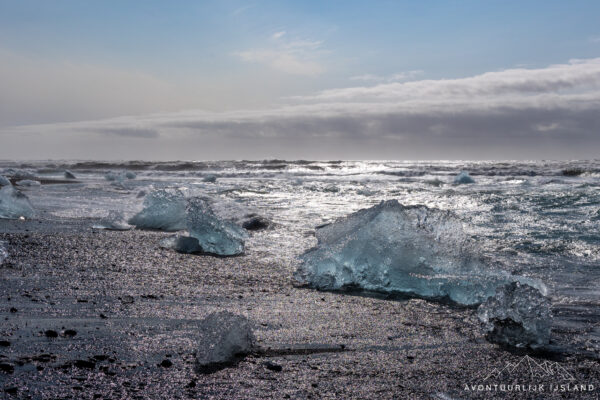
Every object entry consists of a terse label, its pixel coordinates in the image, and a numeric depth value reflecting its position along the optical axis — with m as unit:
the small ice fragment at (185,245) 4.74
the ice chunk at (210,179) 19.37
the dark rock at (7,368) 1.94
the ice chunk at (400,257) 3.40
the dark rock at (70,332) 2.39
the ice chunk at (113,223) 6.04
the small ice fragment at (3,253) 3.88
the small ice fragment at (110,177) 18.89
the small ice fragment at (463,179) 17.36
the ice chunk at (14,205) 6.50
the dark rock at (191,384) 1.89
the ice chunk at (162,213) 6.36
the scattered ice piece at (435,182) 16.86
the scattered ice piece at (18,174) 19.67
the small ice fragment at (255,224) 6.24
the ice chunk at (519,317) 2.45
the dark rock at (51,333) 2.37
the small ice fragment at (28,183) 13.71
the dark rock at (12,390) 1.77
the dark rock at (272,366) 2.08
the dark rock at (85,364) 2.03
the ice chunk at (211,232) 4.72
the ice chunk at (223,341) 2.12
